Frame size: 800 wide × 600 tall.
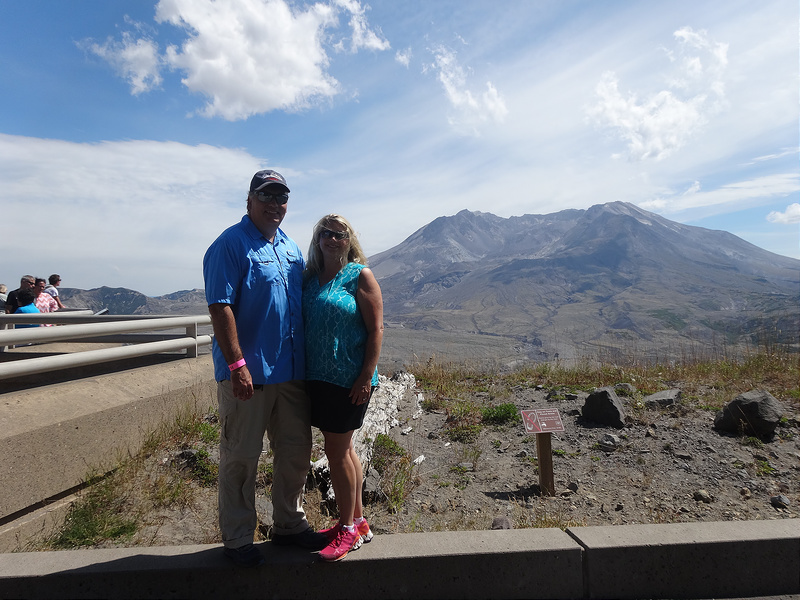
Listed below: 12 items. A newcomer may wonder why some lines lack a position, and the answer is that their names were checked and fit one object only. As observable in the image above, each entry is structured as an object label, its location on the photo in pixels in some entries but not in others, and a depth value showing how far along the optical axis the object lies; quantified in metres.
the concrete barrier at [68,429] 3.33
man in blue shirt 2.70
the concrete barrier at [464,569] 2.71
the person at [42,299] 9.80
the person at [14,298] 8.43
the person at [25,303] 8.34
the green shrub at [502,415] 6.66
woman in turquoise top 2.82
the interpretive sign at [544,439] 4.40
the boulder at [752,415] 5.39
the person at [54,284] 10.63
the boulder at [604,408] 6.14
